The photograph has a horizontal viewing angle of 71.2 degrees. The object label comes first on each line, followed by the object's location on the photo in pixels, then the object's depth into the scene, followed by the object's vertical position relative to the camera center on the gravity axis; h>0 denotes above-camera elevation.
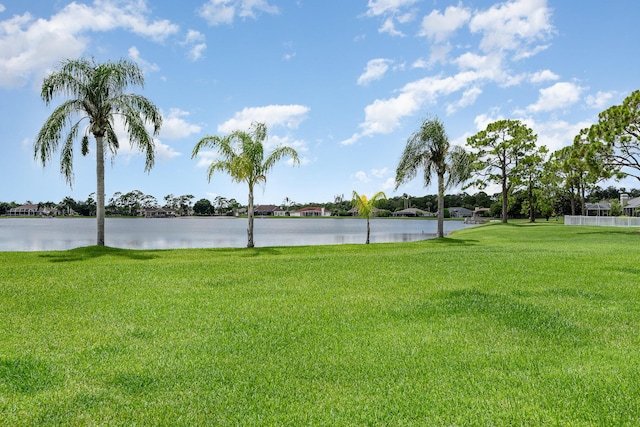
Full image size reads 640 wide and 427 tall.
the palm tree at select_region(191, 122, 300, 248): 21.16 +2.53
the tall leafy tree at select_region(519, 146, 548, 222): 44.66 +3.02
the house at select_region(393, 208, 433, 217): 140.88 -1.23
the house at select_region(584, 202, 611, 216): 74.81 -0.07
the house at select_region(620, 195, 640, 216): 58.18 +0.05
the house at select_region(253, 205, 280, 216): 167.73 +0.02
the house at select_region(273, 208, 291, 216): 167.00 -0.95
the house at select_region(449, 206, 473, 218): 138.88 -1.06
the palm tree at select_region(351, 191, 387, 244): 26.52 +0.38
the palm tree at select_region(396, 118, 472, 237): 26.22 +2.98
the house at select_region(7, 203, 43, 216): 146.75 +0.30
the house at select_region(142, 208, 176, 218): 153.45 -0.73
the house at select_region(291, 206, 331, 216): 160.88 -0.83
